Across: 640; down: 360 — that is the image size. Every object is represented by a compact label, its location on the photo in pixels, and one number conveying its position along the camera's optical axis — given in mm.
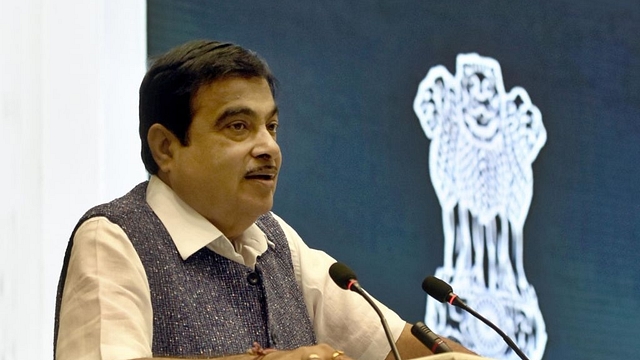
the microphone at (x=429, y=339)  3959
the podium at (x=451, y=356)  3762
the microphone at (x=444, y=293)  4055
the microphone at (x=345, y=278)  4013
